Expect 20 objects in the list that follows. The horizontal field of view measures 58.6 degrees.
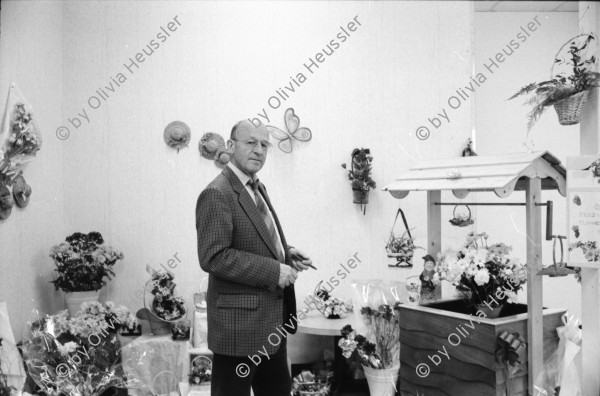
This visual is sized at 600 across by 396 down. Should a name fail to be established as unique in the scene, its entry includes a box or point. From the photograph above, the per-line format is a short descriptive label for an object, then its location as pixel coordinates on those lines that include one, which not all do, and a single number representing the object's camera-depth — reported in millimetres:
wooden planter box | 2475
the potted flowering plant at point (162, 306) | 4039
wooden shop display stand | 2568
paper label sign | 2607
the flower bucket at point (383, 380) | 3535
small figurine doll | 3043
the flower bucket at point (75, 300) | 4073
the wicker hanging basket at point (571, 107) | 2691
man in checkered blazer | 2318
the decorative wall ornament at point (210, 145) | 4590
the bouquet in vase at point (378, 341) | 3508
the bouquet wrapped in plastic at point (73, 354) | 3141
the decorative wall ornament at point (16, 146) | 3525
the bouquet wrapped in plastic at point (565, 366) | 2666
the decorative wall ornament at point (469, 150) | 4828
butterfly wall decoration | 4652
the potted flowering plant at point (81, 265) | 3982
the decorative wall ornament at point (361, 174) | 4617
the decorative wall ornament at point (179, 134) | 4566
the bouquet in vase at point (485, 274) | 2600
